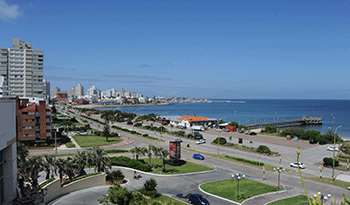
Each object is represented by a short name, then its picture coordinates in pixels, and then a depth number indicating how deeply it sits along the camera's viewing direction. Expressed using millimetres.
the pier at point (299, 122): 120475
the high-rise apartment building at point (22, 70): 103375
